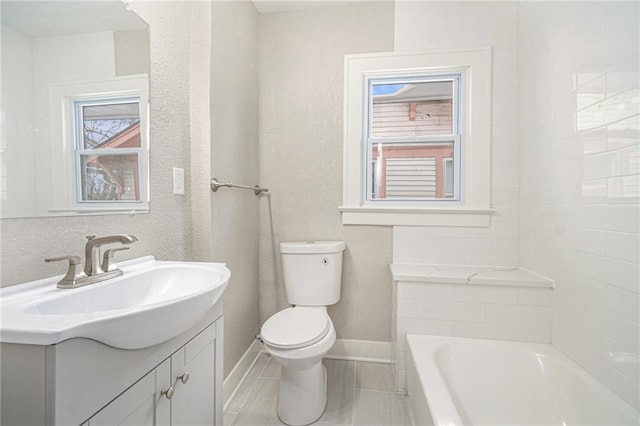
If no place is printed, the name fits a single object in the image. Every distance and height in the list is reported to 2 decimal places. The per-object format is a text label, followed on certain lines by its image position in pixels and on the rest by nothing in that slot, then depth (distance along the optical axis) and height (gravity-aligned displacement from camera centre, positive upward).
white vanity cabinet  0.48 -0.38
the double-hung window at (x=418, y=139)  1.78 +0.46
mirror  0.71 +0.30
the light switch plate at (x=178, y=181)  1.28 +0.12
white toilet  1.28 -0.62
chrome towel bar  1.36 +0.11
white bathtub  1.05 -0.80
